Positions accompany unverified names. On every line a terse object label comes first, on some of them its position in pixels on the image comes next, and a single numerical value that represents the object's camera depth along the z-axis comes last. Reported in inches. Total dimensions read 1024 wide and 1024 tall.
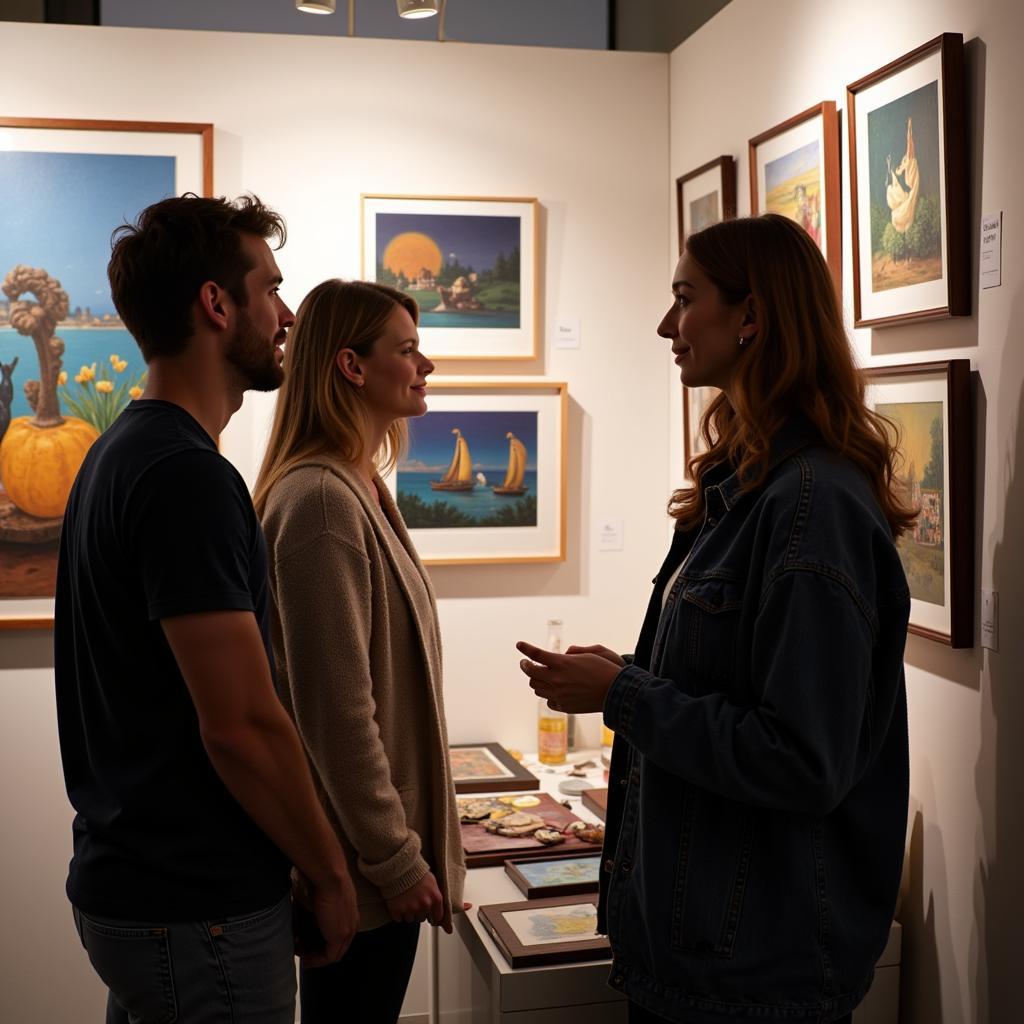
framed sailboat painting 128.9
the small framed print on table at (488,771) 115.4
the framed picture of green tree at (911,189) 74.7
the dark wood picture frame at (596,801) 108.4
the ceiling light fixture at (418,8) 111.0
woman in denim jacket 50.9
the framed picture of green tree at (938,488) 75.1
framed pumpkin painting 121.2
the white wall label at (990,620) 72.6
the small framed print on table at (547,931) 77.9
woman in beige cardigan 65.7
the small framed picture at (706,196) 115.3
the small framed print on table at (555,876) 88.7
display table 77.1
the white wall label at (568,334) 132.2
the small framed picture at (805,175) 93.2
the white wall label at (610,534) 134.9
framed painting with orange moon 127.3
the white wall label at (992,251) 71.4
